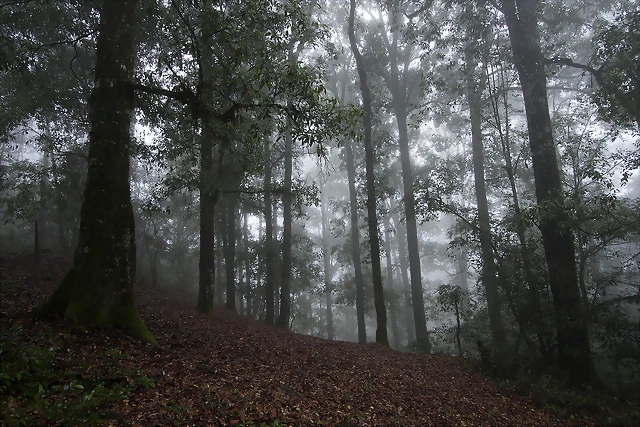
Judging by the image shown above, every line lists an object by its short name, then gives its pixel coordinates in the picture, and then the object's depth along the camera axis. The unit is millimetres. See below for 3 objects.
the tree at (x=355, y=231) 19719
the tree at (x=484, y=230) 11234
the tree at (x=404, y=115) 17250
